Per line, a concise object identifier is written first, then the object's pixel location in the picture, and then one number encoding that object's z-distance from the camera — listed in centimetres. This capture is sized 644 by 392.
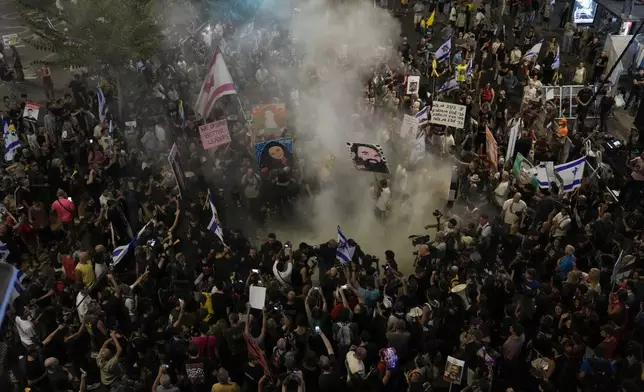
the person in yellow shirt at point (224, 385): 713
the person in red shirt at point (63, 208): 1134
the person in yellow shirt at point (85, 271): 950
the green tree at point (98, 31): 1558
